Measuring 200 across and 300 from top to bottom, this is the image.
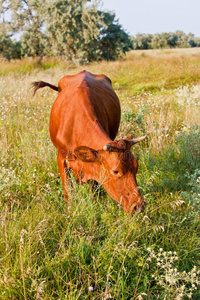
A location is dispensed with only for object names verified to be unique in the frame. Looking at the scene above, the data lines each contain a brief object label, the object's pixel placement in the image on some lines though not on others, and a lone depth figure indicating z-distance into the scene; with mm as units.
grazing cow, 2432
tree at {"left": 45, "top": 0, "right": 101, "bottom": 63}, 18953
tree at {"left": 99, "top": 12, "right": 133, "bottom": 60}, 20047
